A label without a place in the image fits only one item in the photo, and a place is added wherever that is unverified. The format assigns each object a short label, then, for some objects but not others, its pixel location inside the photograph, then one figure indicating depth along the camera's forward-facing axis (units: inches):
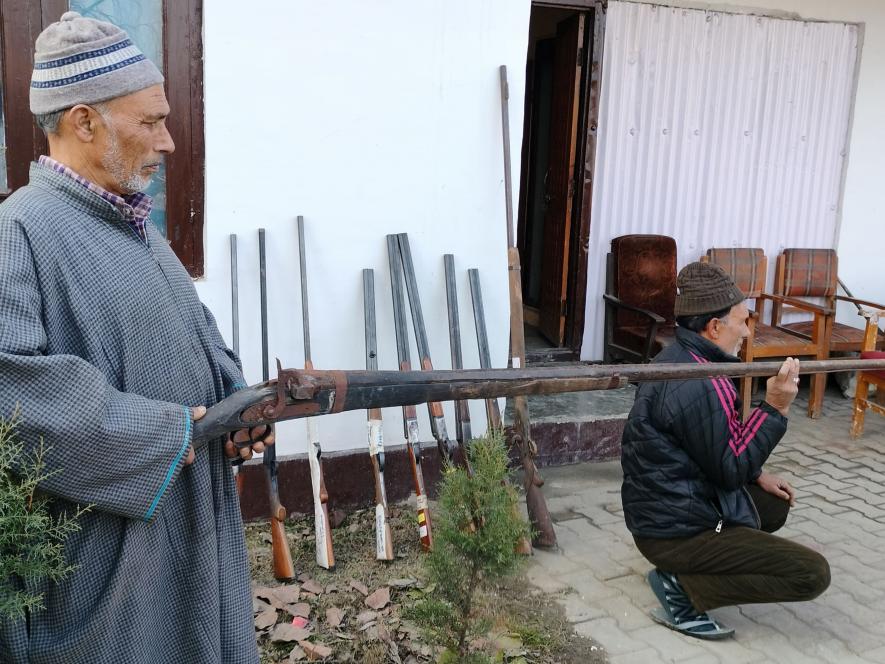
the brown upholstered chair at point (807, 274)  259.6
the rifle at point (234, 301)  147.4
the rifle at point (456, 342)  156.8
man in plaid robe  63.2
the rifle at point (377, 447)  146.6
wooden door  235.9
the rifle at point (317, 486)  144.0
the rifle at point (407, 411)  149.0
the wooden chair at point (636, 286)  239.6
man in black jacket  118.3
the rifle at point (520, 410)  155.9
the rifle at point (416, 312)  155.2
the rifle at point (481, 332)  158.7
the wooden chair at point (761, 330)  224.4
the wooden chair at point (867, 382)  217.2
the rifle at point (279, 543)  138.6
